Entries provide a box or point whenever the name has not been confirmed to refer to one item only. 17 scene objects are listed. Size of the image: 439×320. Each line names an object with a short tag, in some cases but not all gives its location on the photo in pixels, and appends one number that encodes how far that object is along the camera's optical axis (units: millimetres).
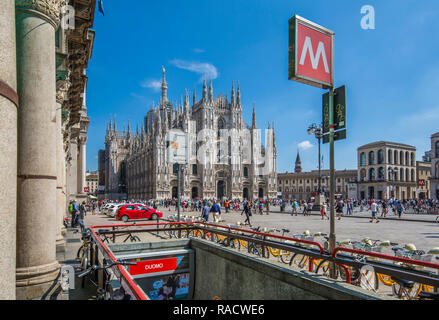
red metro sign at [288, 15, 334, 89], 4867
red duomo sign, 7062
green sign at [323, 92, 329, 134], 5719
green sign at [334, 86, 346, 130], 5445
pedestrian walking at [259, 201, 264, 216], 31609
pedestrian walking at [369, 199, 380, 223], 20892
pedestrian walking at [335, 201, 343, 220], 23162
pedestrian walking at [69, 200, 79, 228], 16184
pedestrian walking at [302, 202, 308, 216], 29798
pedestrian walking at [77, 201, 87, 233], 17528
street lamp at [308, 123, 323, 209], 30078
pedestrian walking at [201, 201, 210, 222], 18136
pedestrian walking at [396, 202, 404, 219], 24734
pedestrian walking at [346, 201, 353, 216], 30456
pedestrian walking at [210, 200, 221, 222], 18941
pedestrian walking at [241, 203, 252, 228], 19162
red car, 22766
